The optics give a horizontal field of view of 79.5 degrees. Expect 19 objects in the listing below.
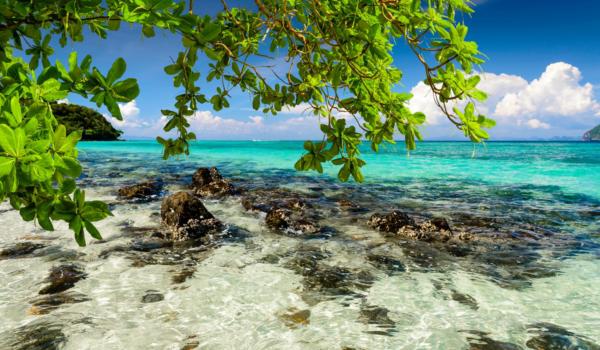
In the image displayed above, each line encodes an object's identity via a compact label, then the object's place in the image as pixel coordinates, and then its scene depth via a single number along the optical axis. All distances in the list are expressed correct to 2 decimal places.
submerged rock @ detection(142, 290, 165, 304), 5.23
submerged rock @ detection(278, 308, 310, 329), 4.70
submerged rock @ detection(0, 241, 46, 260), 6.91
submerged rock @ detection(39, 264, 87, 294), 5.50
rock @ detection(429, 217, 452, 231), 8.90
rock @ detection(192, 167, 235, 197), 14.21
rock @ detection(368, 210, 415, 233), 8.98
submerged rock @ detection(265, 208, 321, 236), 8.92
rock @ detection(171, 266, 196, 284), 5.91
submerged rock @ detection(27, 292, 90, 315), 4.87
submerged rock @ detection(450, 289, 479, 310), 5.30
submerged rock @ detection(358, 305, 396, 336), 4.61
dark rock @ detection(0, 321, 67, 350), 4.11
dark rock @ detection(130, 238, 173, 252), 7.43
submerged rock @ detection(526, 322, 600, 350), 4.35
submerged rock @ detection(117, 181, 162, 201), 13.07
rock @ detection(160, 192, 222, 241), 8.28
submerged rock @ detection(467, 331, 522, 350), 4.28
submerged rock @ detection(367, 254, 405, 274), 6.63
